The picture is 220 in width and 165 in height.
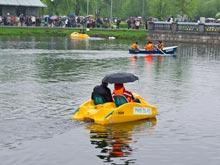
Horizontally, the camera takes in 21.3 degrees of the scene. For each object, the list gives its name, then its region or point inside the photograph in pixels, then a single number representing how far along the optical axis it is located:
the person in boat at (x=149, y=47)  47.78
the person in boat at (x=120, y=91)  19.92
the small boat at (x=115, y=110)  19.19
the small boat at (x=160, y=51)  47.31
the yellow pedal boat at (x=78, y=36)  69.94
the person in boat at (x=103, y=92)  19.55
